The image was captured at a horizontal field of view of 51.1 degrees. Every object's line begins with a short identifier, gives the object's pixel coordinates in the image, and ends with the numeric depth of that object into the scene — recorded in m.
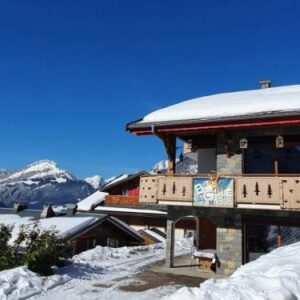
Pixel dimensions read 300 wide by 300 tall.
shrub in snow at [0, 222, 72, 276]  10.75
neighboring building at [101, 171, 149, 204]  30.51
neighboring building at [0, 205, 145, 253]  18.61
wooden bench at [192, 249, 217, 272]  12.05
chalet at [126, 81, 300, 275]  10.77
